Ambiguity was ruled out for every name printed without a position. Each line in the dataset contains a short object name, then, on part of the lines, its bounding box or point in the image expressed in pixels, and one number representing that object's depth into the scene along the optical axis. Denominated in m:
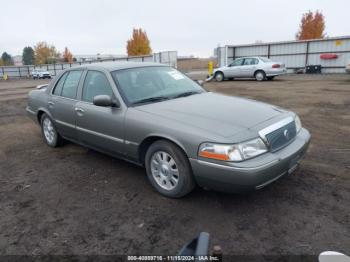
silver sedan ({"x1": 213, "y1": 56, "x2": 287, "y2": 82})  17.12
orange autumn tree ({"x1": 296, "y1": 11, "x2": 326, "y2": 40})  36.31
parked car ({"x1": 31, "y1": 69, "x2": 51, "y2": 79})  40.36
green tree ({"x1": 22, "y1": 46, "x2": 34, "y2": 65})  98.06
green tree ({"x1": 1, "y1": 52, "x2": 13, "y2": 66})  97.70
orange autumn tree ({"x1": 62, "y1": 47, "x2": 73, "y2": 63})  76.32
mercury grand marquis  2.83
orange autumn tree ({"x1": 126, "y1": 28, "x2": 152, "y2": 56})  48.97
